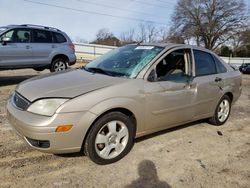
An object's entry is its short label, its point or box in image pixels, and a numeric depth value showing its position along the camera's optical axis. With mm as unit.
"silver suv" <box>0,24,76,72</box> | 5914
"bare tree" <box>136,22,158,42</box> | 37723
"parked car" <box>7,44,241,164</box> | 2220
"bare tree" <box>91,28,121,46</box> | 37234
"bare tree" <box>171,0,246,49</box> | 33505
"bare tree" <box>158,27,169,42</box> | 35910
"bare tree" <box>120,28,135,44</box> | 39320
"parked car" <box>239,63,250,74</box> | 19484
